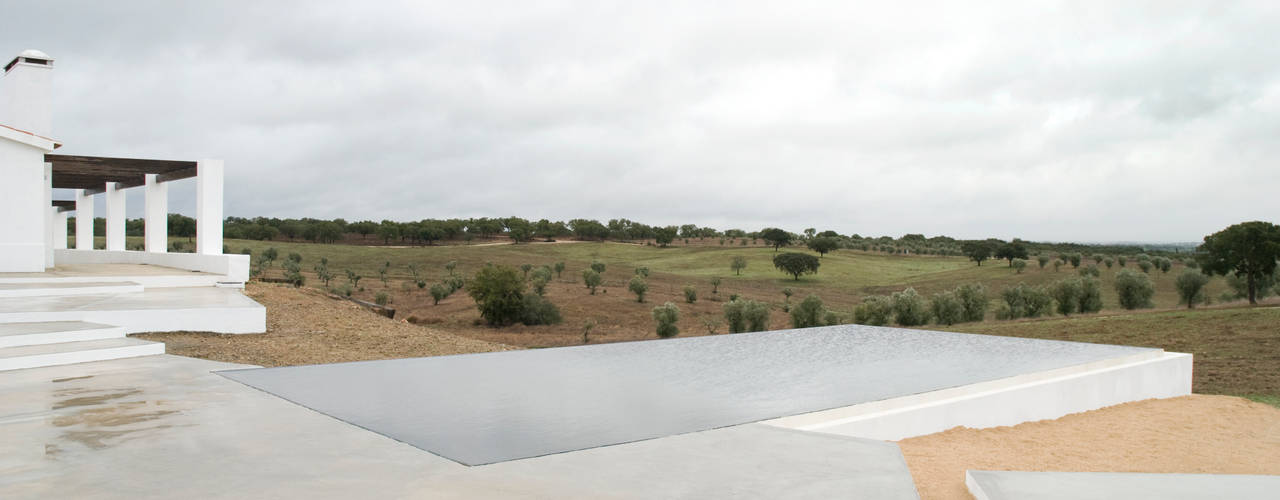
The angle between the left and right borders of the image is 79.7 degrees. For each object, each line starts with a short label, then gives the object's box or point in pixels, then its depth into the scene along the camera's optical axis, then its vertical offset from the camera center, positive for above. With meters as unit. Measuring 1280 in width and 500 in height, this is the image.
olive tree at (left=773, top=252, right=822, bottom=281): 61.56 -1.64
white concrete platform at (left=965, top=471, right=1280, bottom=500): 2.91 -0.94
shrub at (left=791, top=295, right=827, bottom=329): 38.25 -3.50
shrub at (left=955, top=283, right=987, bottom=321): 37.19 -2.75
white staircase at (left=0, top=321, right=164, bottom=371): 5.74 -0.93
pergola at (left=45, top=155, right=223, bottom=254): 14.46 +1.04
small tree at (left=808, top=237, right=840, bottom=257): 72.94 -0.07
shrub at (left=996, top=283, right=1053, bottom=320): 38.03 -2.79
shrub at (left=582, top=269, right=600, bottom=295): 49.31 -2.55
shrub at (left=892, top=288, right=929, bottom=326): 36.12 -3.08
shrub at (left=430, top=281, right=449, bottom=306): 43.34 -3.16
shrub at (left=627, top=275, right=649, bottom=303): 46.31 -2.79
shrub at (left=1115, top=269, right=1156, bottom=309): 37.72 -2.05
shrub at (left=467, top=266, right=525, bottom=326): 38.59 -2.86
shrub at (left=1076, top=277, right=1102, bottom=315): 36.97 -2.36
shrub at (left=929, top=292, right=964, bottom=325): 36.16 -2.98
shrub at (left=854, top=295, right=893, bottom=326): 36.72 -3.26
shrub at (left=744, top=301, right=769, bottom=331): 36.62 -3.50
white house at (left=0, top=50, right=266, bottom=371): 6.89 -0.71
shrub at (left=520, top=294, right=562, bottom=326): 39.28 -3.78
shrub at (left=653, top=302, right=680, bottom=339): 36.84 -3.77
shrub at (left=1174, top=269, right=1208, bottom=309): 36.25 -1.64
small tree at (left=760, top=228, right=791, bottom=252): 79.94 +0.59
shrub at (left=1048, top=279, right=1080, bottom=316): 37.22 -2.38
